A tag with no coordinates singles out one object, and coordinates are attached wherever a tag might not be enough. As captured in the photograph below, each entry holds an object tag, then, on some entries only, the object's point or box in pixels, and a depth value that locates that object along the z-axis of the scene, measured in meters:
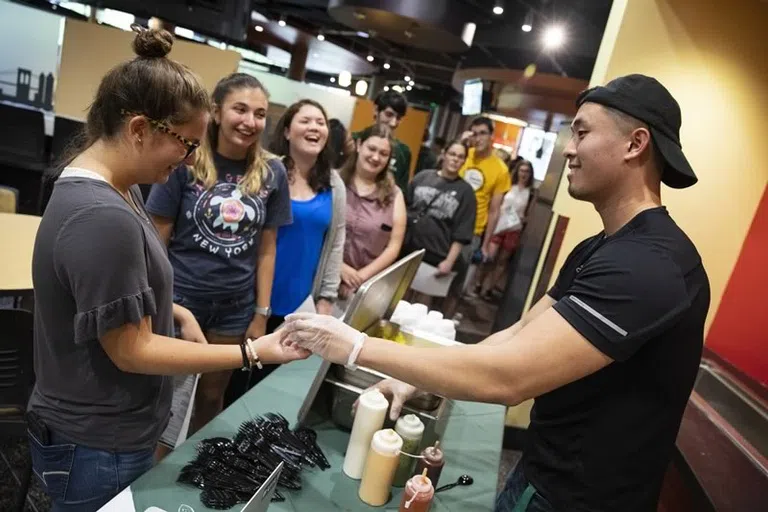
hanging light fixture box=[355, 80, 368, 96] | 10.67
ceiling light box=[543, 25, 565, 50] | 7.39
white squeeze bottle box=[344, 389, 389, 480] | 1.30
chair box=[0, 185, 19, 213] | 3.11
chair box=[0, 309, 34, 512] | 1.66
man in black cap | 1.06
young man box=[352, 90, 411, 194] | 3.34
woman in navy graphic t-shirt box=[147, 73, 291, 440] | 1.86
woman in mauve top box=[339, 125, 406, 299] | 2.82
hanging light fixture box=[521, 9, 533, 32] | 7.55
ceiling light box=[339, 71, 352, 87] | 10.71
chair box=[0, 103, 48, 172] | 5.14
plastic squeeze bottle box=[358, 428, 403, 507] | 1.22
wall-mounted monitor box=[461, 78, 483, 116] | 8.92
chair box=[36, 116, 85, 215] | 5.09
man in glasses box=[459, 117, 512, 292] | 4.91
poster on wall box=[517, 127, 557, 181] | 12.39
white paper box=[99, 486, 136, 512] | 1.04
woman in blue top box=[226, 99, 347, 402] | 2.30
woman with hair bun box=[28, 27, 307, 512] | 0.98
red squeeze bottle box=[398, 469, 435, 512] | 1.14
